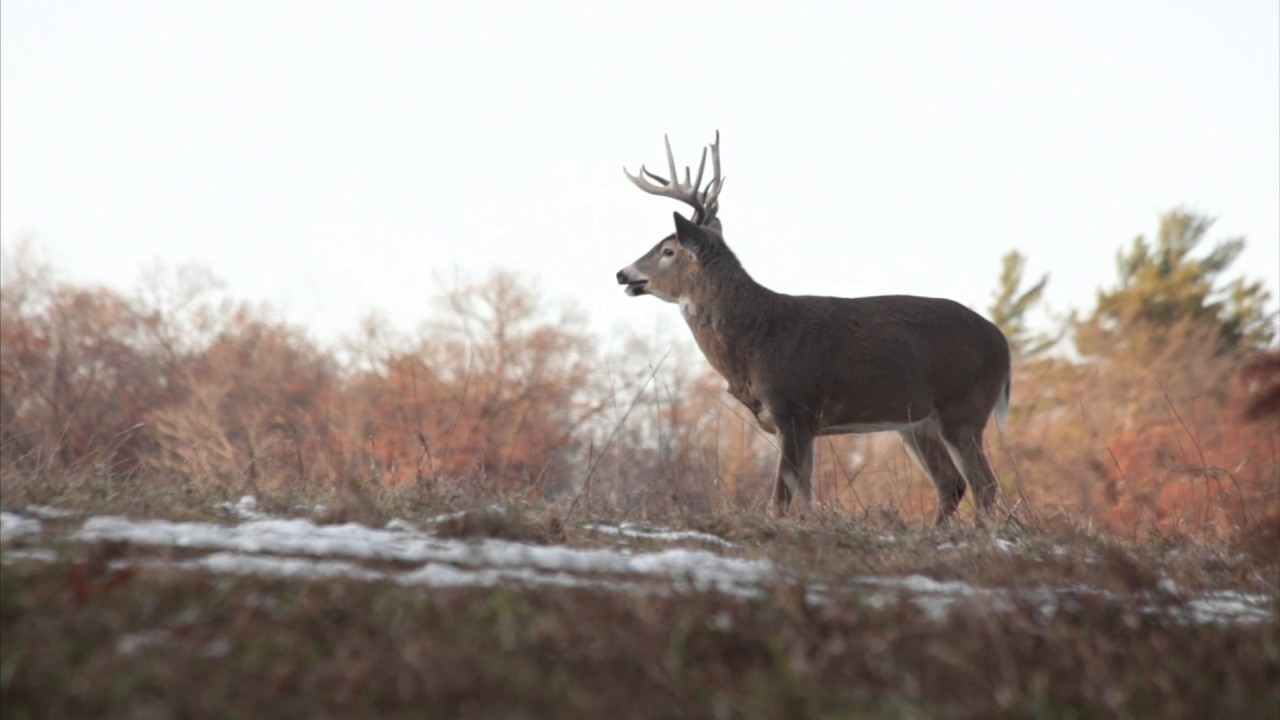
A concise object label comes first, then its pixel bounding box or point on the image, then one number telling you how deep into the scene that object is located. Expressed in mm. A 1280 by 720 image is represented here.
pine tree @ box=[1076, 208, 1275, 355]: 92562
